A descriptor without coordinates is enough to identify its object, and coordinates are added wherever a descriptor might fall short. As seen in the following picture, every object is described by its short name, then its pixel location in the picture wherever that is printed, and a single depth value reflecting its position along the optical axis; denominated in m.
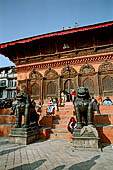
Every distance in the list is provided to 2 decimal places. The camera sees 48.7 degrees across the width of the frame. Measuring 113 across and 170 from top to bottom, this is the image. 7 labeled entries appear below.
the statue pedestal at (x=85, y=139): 4.49
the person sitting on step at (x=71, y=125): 5.92
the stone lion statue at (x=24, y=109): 5.87
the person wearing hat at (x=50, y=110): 8.66
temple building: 12.15
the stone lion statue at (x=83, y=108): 5.13
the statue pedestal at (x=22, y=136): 5.27
